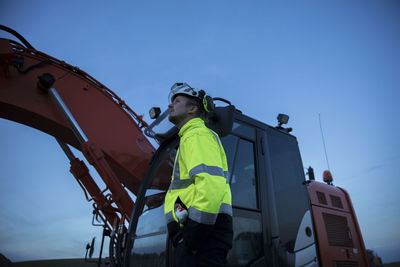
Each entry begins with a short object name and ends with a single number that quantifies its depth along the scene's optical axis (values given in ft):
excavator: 7.61
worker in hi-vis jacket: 4.36
